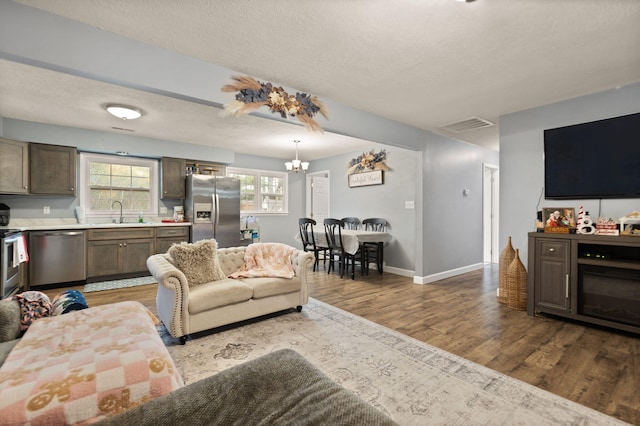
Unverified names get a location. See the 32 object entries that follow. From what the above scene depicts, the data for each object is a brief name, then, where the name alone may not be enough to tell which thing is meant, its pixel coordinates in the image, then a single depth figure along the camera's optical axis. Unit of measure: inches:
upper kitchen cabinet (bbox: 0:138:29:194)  157.3
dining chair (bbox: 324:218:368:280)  192.8
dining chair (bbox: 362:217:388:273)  204.2
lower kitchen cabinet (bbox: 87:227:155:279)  181.8
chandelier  212.5
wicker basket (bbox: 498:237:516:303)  141.3
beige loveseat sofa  100.5
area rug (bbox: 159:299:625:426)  65.9
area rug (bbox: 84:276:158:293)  169.6
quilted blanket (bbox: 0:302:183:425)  42.8
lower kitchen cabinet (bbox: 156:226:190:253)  203.5
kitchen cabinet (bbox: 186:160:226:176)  231.5
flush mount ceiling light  143.2
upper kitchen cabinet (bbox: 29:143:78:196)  171.0
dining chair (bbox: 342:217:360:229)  240.8
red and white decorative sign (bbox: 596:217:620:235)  109.6
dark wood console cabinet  104.8
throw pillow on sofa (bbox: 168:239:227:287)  114.8
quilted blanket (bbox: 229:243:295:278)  130.0
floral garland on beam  107.0
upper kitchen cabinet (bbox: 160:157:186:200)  216.1
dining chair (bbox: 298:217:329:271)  216.8
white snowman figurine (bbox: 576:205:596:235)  114.2
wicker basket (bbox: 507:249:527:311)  134.0
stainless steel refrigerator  214.8
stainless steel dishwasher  163.6
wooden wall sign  223.1
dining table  187.6
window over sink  198.1
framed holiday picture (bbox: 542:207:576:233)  122.3
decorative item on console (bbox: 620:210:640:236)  105.0
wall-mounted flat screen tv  113.0
